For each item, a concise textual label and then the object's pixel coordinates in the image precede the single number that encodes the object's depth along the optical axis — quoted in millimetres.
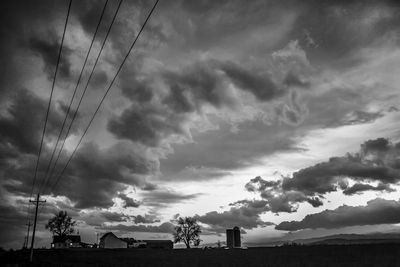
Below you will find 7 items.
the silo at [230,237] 165750
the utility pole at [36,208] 57406
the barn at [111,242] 140888
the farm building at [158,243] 155475
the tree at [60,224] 128250
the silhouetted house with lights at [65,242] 139750
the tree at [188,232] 130413
